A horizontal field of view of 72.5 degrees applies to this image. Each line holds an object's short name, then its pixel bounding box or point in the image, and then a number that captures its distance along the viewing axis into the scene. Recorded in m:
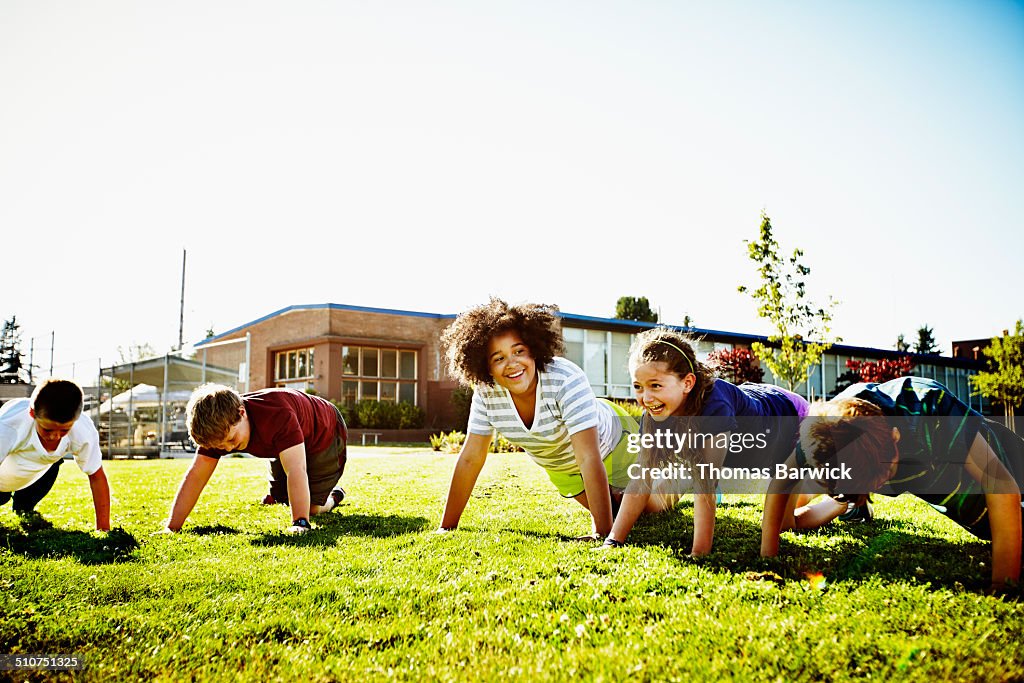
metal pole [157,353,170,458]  17.57
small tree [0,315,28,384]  36.06
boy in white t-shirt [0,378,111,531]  4.83
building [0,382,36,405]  20.34
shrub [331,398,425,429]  24.59
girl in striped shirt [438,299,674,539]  4.46
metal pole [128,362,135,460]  17.24
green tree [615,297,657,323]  45.75
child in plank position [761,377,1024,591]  2.93
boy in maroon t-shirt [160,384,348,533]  4.71
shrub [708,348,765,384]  18.94
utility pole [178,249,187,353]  41.44
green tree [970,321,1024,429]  20.77
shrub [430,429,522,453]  15.02
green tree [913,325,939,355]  64.88
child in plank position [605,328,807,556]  3.74
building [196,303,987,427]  26.02
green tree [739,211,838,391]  17.00
